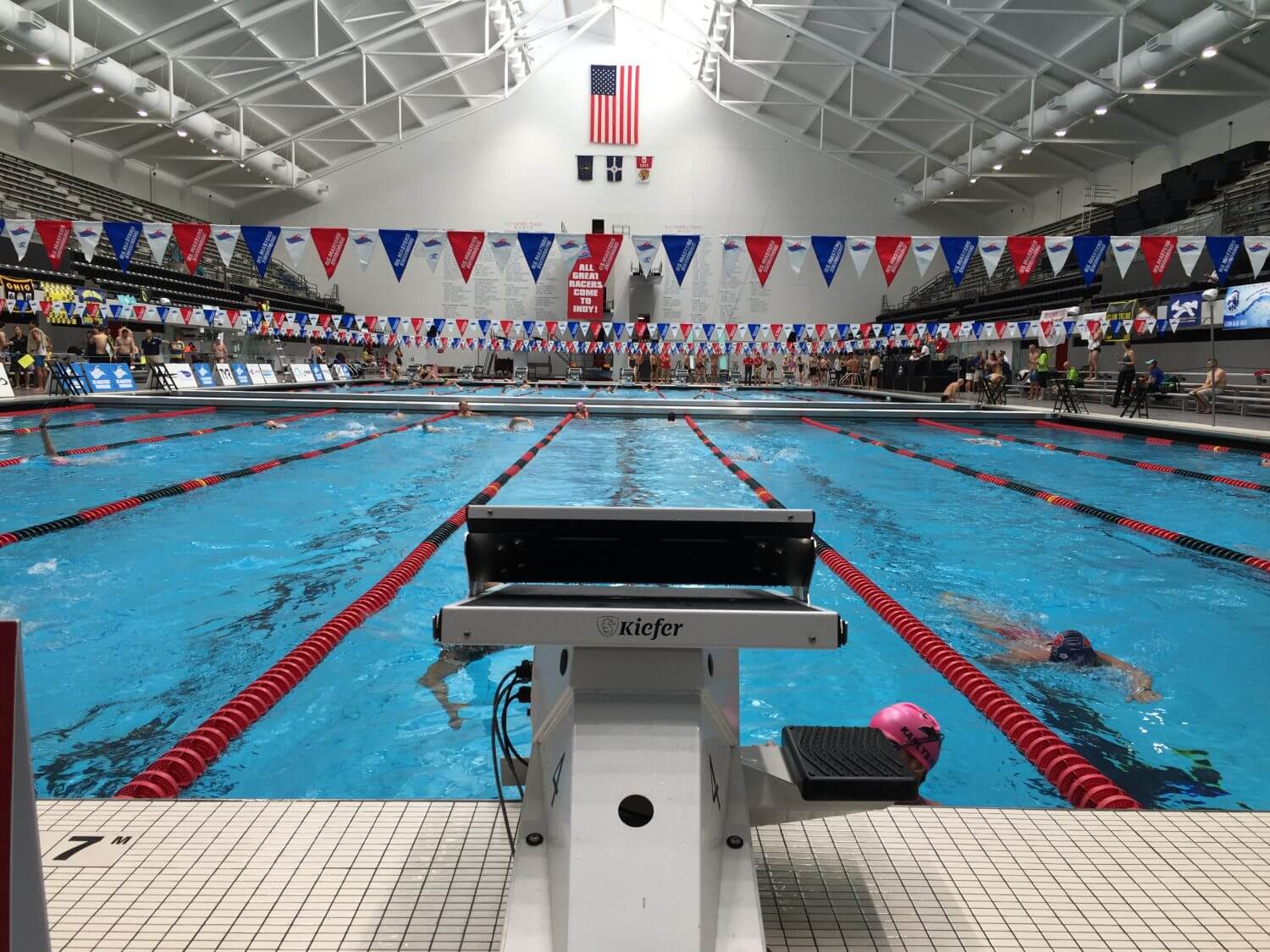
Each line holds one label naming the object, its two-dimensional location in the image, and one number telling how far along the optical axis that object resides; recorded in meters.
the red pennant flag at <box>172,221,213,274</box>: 12.67
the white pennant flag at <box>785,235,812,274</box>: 14.12
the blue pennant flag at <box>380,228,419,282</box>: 13.08
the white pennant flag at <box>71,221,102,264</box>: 12.40
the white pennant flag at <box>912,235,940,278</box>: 13.20
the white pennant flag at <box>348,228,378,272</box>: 13.81
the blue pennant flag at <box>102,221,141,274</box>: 12.58
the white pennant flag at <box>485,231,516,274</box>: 16.38
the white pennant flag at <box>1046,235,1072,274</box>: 12.66
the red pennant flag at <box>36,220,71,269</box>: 12.72
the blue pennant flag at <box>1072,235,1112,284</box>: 12.31
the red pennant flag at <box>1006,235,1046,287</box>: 12.35
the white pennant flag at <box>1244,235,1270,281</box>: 12.01
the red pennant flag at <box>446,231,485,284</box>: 13.59
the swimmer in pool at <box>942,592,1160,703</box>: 3.09
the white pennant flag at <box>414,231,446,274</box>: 13.82
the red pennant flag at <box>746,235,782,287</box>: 13.59
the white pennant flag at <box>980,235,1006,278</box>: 12.79
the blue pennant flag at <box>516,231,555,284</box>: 14.88
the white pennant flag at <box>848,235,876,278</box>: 13.41
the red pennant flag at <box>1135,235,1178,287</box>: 12.39
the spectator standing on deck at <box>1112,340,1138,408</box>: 14.07
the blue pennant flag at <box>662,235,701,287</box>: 13.77
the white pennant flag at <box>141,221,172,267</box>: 12.84
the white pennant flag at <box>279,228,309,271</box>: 13.16
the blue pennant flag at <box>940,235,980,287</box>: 12.97
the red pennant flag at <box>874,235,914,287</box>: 12.77
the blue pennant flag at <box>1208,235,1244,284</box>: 12.38
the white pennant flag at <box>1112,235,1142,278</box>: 12.30
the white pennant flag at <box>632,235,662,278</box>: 14.66
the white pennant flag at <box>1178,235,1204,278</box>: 12.38
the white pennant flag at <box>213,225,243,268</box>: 12.85
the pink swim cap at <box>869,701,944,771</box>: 2.00
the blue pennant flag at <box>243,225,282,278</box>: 13.11
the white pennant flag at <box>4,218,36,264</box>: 12.65
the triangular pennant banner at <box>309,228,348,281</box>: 13.29
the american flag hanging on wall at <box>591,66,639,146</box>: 27.23
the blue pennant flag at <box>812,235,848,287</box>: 13.43
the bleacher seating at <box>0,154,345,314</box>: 16.09
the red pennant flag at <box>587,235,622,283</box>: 13.56
